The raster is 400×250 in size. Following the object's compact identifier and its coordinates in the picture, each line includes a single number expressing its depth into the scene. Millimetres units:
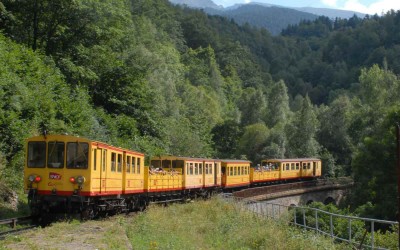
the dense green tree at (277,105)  81875
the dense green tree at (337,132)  70688
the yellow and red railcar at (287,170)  48719
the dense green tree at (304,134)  69125
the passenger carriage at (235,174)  39781
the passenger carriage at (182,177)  26391
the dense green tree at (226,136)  77938
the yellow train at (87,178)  17781
